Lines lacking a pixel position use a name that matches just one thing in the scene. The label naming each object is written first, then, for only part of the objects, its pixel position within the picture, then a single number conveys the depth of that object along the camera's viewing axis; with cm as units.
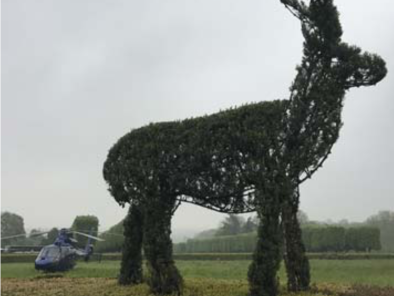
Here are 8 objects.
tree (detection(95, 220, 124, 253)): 4444
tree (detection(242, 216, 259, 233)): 6451
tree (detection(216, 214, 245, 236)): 6714
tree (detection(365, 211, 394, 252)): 5195
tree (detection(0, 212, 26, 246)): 6362
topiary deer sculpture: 1042
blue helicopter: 2281
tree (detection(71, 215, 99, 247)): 4244
